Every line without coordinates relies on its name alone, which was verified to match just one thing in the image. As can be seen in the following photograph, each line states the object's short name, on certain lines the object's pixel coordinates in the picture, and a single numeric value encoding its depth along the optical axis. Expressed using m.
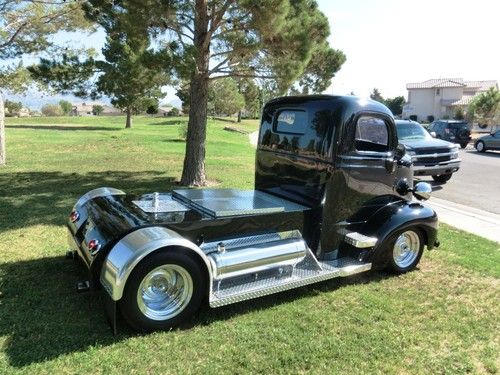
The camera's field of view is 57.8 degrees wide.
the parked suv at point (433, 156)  12.44
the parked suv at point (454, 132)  26.45
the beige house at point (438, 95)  69.75
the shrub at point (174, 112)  64.44
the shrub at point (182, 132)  24.33
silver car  23.58
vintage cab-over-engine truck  3.78
